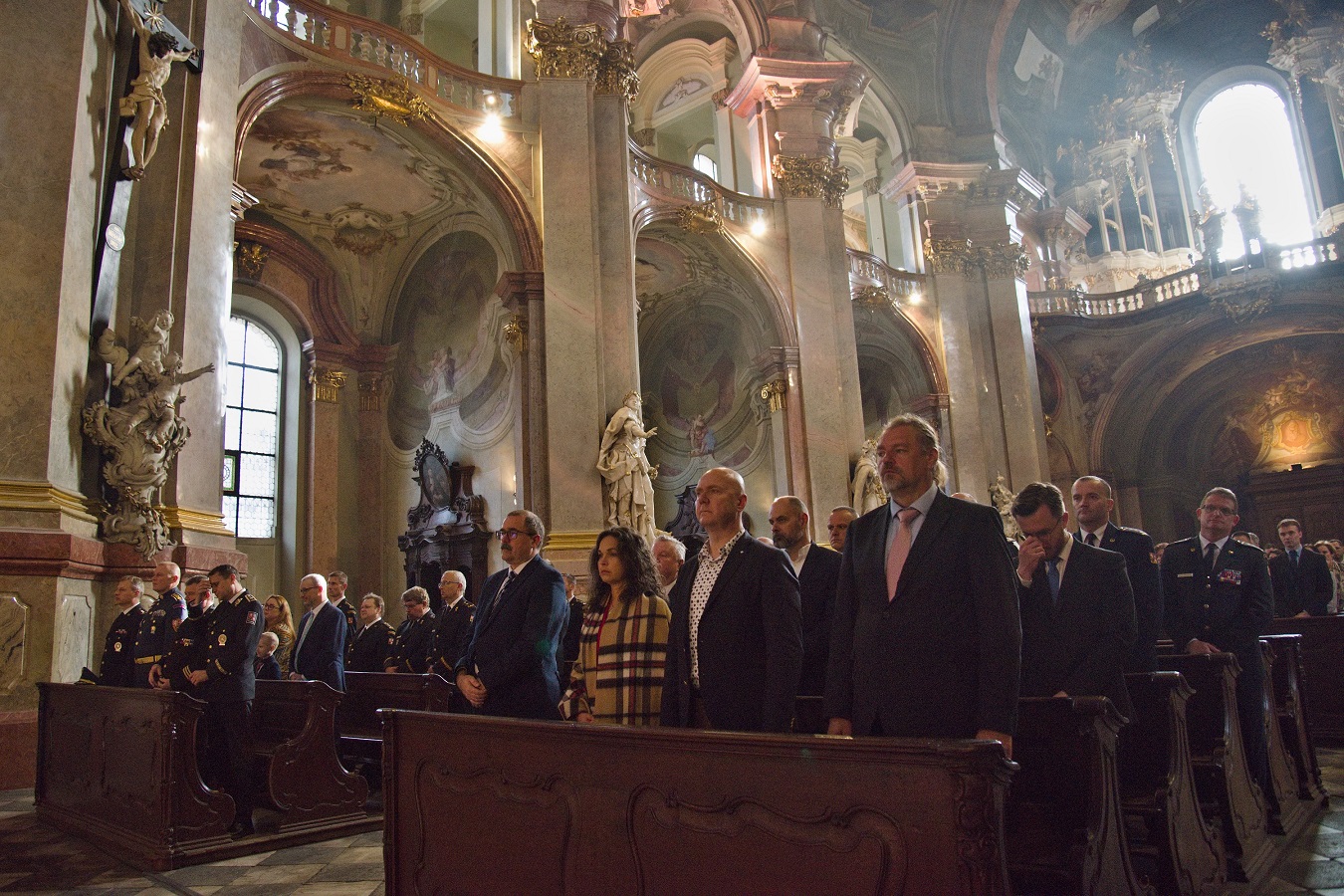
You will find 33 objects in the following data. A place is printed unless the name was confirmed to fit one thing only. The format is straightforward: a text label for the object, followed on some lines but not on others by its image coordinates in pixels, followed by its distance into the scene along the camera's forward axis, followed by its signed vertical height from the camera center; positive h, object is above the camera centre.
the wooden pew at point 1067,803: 2.80 -0.59
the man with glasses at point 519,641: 4.09 -0.02
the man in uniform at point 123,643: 6.14 +0.10
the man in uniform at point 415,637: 8.46 +0.05
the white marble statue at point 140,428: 6.97 +1.64
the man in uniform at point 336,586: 8.60 +0.53
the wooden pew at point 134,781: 4.86 -0.64
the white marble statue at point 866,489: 14.02 +1.83
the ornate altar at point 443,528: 13.48 +1.56
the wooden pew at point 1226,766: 4.02 -0.70
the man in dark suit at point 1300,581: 8.64 +0.11
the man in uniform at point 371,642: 9.00 +0.02
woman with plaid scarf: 3.69 -0.03
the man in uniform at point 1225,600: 4.86 -0.01
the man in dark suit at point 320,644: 6.97 +0.03
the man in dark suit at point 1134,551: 4.15 +0.23
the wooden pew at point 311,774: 5.39 -0.70
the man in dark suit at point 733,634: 3.20 -0.03
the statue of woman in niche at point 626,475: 11.21 +1.77
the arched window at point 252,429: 13.80 +3.16
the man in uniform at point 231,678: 5.39 -0.13
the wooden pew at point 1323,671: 7.94 -0.63
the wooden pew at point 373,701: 6.19 -0.40
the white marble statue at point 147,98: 7.51 +4.26
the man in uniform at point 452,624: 7.66 +0.12
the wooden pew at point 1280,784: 4.73 -0.98
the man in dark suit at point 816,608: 4.18 +0.05
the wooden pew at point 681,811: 1.96 -0.44
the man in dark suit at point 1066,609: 3.51 -0.01
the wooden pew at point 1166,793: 3.34 -0.68
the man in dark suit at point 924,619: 2.64 -0.01
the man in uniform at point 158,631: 6.09 +0.16
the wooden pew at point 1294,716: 5.56 -0.69
